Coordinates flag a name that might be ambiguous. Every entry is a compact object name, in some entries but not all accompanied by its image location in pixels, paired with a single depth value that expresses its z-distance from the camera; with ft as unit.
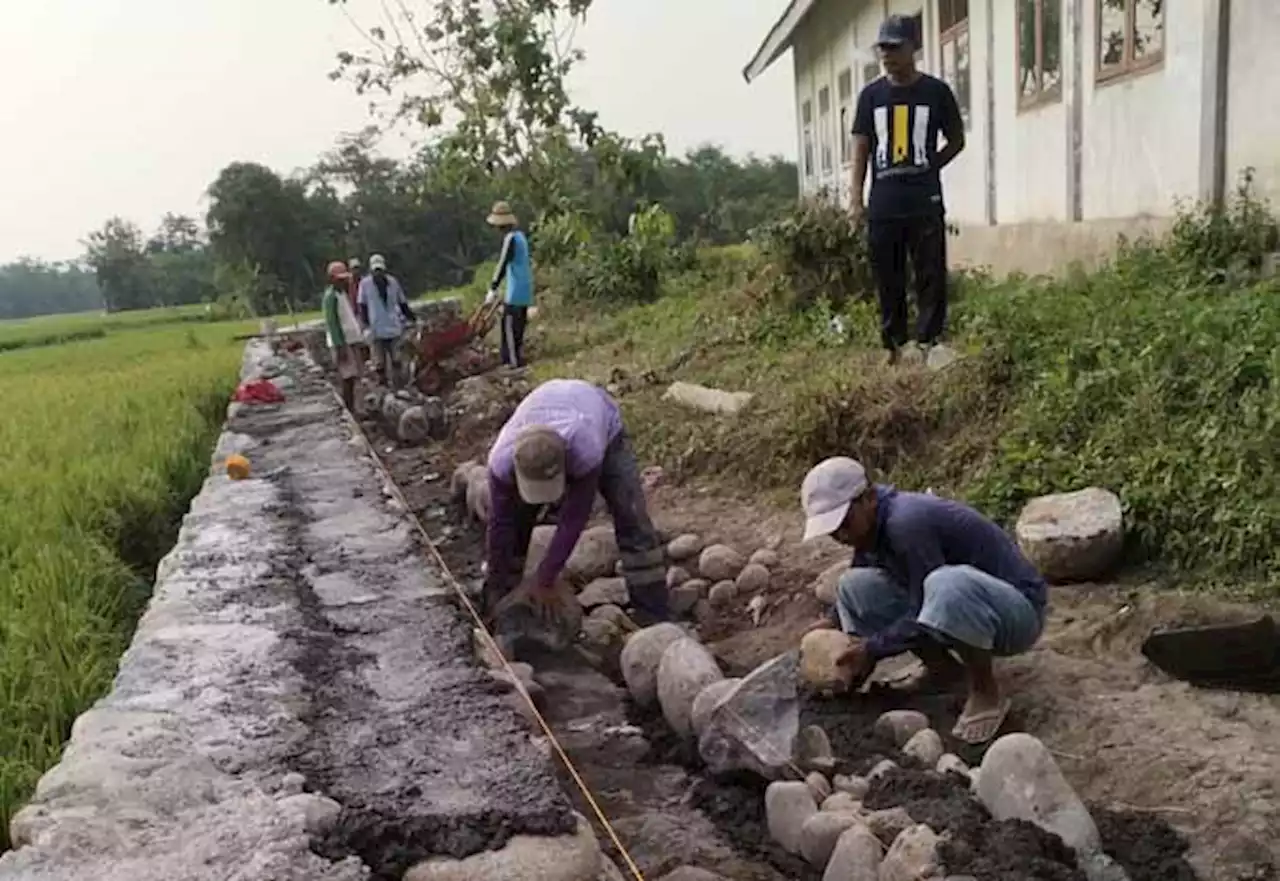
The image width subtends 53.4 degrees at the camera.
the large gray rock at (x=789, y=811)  9.21
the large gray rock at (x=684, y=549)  16.55
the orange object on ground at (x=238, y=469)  18.94
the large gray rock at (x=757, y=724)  10.02
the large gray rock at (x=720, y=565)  15.65
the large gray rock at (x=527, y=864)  7.29
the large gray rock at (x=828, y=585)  13.76
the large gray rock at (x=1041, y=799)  8.18
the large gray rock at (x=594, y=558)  16.28
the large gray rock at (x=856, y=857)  8.17
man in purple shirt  12.41
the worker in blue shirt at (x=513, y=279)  36.04
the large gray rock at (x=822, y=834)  8.81
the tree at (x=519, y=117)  50.88
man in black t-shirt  19.67
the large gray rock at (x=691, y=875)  8.65
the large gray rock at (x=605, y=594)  15.16
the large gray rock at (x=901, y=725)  10.53
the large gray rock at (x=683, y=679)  11.26
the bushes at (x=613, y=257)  47.44
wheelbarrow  39.06
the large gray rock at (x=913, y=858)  7.80
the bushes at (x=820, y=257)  27.53
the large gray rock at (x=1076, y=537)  12.78
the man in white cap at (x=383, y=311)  36.99
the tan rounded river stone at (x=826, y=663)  11.27
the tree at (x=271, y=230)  114.52
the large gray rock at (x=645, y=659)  12.18
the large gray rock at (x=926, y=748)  9.93
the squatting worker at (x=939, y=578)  10.19
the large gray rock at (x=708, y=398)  21.71
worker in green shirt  36.65
